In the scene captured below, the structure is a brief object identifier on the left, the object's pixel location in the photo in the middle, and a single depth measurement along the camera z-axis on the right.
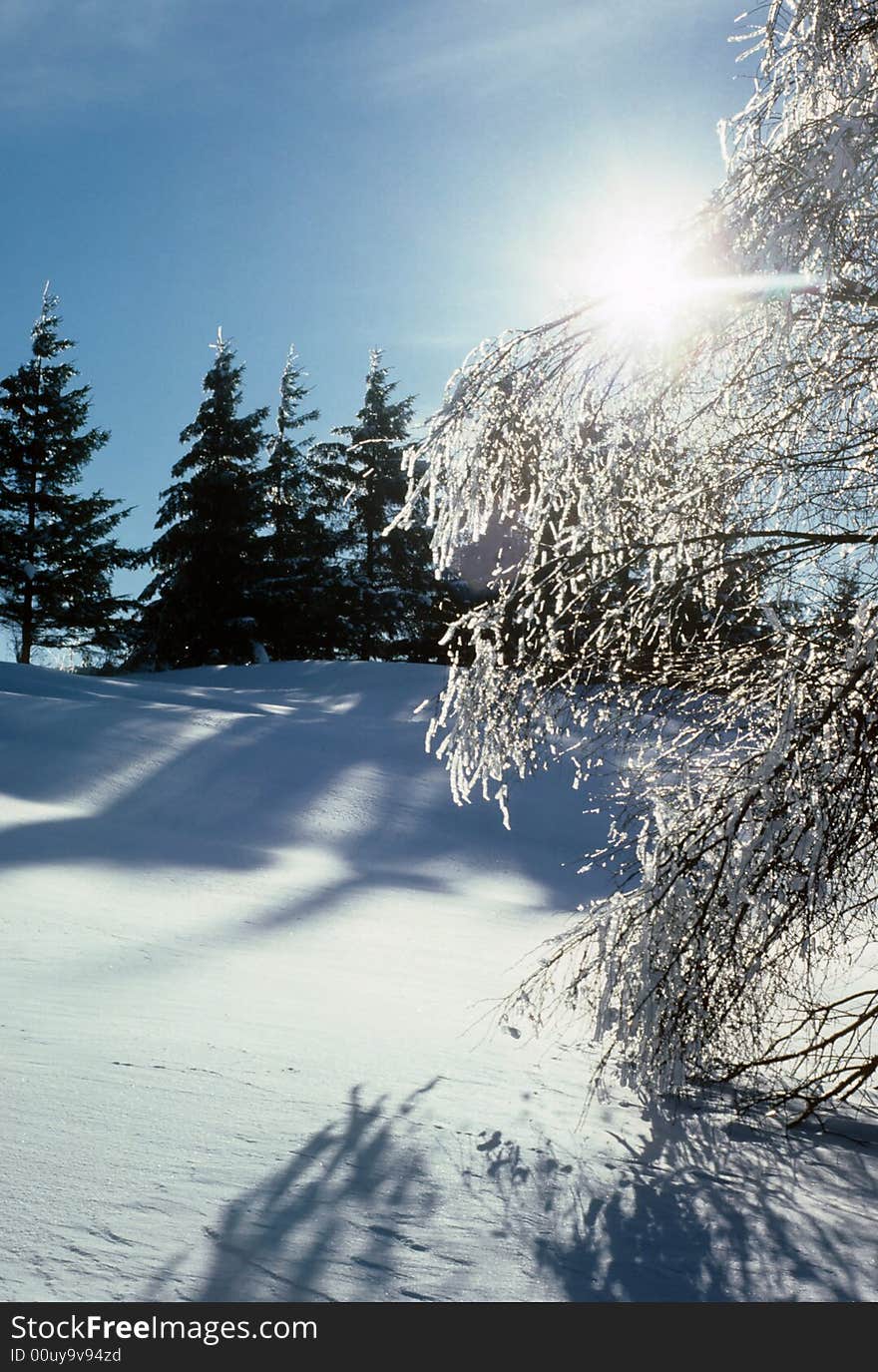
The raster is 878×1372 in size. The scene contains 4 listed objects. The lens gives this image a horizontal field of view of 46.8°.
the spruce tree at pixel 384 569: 24.78
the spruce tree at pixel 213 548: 25.55
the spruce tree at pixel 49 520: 24.33
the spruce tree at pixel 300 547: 25.28
